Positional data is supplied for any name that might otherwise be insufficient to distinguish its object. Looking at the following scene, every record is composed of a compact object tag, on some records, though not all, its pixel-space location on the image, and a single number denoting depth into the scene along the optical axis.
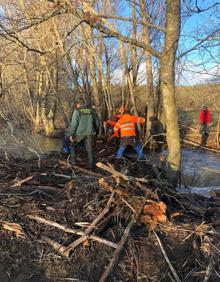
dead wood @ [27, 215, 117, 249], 2.54
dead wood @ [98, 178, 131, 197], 2.94
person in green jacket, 5.79
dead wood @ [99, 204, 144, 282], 2.29
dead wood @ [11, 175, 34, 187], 3.37
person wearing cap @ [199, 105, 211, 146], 11.02
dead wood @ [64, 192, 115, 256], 2.51
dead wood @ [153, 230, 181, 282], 2.31
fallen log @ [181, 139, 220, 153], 10.02
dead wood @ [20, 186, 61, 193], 3.37
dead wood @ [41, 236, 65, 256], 2.51
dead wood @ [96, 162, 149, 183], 3.11
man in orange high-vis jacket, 6.43
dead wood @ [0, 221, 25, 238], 2.68
